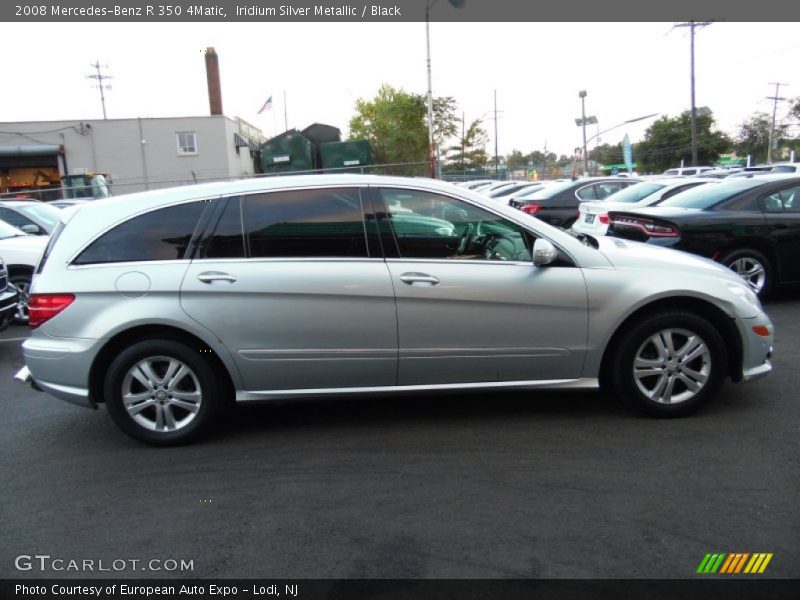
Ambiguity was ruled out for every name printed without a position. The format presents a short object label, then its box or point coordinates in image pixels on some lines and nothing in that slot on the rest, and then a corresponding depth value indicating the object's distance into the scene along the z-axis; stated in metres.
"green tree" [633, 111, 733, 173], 70.25
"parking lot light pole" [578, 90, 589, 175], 42.11
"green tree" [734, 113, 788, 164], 70.00
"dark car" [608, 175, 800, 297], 7.31
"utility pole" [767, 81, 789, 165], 65.94
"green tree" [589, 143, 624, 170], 91.31
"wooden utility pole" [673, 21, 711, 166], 36.43
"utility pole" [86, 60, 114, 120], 61.22
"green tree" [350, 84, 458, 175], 38.09
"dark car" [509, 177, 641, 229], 12.54
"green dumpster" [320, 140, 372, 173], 29.09
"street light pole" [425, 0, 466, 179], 22.77
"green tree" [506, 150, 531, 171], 103.54
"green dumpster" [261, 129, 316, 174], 29.25
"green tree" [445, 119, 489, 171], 47.03
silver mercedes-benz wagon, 3.99
